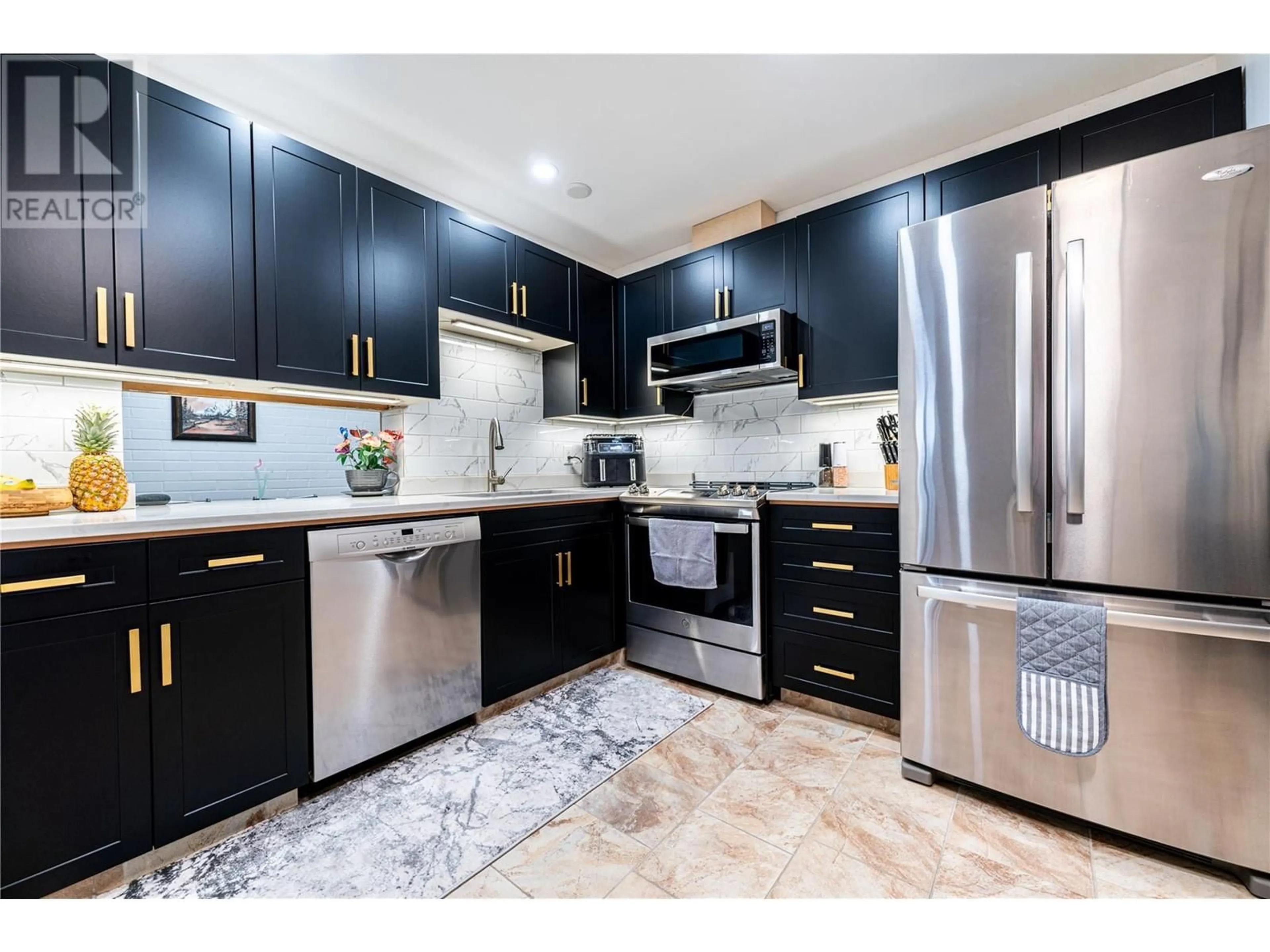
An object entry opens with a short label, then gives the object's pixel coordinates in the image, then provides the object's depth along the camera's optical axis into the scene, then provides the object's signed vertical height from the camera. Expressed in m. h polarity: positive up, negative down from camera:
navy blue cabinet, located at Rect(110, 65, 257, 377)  1.60 +0.80
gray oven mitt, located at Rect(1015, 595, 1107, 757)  1.42 -0.61
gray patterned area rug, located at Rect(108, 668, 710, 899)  1.35 -1.08
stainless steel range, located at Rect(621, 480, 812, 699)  2.39 -0.67
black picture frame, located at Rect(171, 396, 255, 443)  2.01 +0.24
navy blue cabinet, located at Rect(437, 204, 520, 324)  2.46 +1.08
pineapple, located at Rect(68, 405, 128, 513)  1.60 +0.04
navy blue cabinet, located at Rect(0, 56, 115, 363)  1.42 +0.60
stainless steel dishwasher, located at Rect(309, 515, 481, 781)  1.71 -0.59
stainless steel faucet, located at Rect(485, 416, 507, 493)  2.95 +0.18
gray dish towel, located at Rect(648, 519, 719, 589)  2.48 -0.41
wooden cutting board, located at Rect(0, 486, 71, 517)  1.41 -0.05
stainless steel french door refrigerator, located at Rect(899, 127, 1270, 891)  1.27 -0.02
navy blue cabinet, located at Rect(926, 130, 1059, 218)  2.01 +1.22
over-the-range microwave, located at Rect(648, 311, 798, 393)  2.64 +0.66
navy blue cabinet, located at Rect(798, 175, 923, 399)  2.36 +0.89
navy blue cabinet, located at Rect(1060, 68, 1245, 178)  1.72 +1.23
